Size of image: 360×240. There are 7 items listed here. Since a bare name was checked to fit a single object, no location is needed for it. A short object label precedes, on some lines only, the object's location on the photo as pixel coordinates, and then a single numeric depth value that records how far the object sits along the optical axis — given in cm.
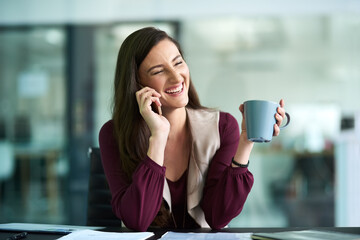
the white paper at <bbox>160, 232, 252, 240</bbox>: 169
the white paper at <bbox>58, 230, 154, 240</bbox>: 170
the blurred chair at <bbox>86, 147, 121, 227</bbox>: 223
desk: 175
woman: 198
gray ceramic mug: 181
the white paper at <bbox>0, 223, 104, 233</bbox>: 181
